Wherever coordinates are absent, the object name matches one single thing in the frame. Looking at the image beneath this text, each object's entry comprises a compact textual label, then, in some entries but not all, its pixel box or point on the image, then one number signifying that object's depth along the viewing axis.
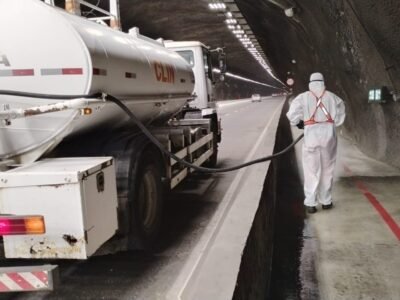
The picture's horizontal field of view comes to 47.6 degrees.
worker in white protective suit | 6.81
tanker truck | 3.29
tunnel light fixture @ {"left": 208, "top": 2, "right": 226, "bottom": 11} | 19.52
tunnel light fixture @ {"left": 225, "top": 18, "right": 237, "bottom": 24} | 23.70
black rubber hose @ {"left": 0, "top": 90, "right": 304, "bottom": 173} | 3.90
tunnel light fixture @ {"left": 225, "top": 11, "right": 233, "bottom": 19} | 21.33
